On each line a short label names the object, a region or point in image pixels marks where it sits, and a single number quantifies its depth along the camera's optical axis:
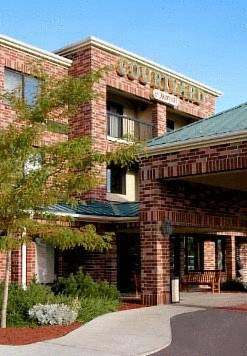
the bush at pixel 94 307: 14.12
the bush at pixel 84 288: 16.16
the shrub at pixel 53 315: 12.96
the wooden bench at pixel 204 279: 23.12
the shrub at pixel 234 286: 24.76
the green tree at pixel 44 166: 12.16
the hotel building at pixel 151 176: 16.42
